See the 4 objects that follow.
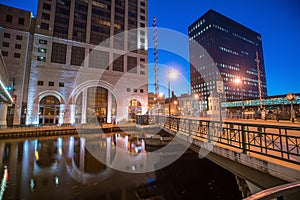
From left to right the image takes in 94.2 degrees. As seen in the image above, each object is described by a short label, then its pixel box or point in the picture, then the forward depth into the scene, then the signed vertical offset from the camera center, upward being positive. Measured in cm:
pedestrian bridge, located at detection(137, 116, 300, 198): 369 -163
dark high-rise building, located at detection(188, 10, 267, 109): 9031 +3936
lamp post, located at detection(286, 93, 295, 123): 1854 +207
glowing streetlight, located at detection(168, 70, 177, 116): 1817 +497
